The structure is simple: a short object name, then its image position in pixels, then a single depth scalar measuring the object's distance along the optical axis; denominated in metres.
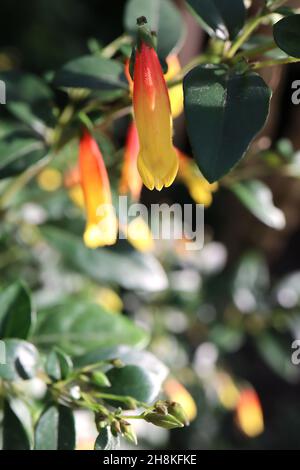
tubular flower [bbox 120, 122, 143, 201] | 0.18
